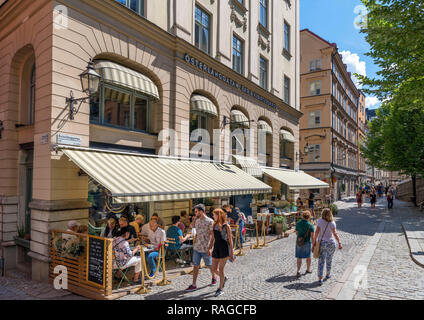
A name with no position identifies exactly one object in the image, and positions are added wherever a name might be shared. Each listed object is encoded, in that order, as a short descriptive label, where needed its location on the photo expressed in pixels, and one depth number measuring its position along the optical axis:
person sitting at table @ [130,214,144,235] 9.08
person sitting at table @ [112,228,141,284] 6.50
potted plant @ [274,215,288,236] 13.19
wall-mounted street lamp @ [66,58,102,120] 7.51
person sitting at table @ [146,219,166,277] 7.18
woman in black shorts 6.25
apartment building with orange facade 33.05
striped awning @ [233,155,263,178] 14.91
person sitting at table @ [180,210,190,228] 10.35
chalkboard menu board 6.03
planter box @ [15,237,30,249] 8.64
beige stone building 7.71
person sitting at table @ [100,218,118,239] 7.25
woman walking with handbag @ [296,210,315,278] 7.38
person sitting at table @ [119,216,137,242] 7.13
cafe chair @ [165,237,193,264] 8.07
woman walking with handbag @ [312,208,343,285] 6.94
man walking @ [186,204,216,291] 6.65
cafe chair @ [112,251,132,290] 6.43
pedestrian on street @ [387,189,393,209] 25.43
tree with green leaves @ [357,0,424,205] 9.33
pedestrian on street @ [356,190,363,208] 26.42
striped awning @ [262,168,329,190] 16.79
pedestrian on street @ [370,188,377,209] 24.78
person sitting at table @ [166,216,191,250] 8.11
